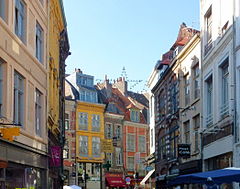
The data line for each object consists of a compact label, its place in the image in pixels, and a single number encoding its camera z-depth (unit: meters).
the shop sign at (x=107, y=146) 40.58
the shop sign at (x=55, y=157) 23.73
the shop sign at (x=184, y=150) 26.14
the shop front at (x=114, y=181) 61.81
